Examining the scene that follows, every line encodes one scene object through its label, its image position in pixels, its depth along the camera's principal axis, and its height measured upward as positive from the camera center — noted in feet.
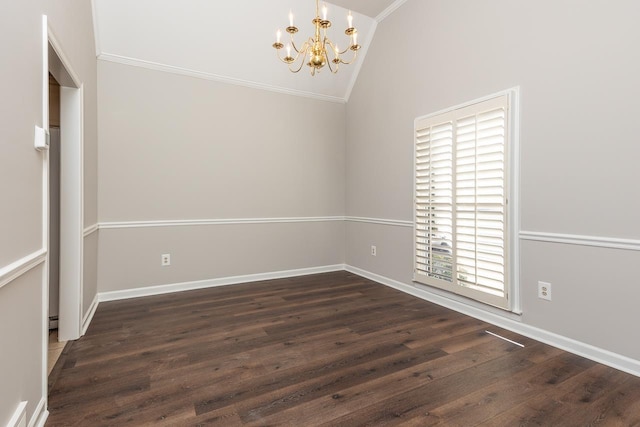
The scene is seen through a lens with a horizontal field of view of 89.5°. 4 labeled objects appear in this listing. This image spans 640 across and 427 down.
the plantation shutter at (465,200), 8.87 +0.35
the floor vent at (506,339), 8.01 -3.27
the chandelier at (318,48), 7.56 +4.23
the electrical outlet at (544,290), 8.02 -1.97
